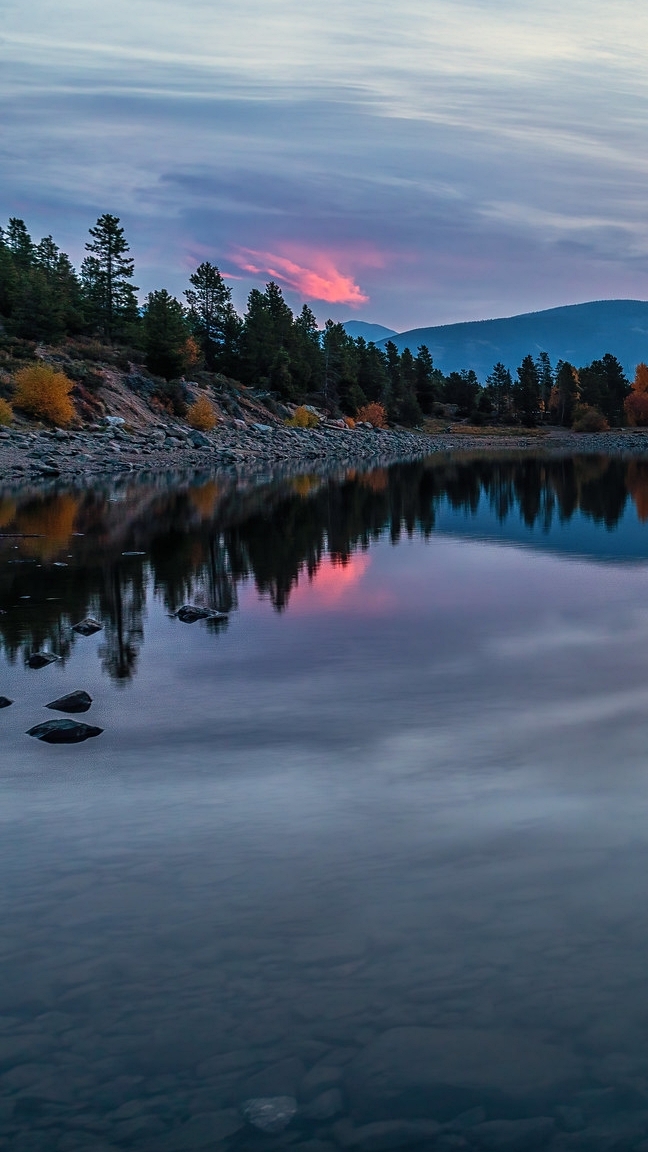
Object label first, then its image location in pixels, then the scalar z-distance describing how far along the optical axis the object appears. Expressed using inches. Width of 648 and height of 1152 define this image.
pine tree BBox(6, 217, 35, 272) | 4554.6
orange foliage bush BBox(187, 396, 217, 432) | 3575.3
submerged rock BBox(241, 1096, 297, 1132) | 210.4
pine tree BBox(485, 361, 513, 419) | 6638.8
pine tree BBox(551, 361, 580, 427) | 6348.4
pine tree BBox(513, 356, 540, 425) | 6451.8
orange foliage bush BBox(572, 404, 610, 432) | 6053.2
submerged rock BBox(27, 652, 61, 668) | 597.0
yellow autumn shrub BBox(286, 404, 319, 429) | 4482.5
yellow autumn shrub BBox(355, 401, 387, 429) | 5413.4
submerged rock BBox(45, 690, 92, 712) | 506.3
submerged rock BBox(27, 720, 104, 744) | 454.0
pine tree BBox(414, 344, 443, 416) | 6476.4
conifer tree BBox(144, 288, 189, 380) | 3769.7
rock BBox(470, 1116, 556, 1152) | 203.3
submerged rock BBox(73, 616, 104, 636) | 694.5
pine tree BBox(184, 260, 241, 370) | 4813.0
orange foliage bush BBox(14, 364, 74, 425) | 2758.4
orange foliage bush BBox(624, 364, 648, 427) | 6240.2
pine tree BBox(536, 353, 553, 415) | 6919.3
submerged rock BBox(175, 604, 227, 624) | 762.2
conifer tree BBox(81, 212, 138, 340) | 4092.0
